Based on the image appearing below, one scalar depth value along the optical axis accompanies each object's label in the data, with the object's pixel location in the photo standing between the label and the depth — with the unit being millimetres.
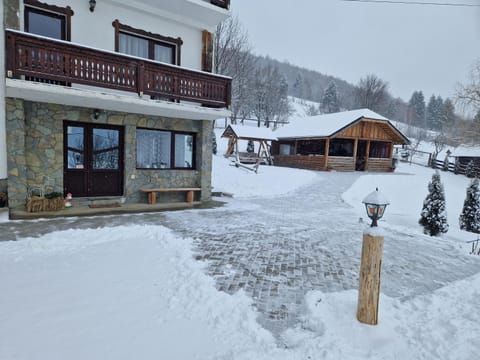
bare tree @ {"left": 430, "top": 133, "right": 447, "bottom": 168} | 33988
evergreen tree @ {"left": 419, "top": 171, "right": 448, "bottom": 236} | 9844
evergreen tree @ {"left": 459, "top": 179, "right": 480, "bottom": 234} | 10719
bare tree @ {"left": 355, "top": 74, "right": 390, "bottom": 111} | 45219
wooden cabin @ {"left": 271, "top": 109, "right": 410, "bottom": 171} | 22045
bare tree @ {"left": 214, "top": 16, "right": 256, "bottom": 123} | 19312
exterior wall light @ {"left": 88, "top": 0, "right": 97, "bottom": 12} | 8005
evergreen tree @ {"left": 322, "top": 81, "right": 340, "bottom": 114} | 60656
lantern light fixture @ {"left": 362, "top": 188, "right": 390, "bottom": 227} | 3404
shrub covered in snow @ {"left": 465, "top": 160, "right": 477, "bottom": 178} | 24536
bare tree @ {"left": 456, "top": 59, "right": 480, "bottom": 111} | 22875
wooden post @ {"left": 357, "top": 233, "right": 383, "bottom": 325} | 3279
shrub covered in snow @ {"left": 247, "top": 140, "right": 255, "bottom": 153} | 28800
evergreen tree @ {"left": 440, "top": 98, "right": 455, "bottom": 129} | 28123
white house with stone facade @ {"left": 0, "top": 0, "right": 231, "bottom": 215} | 7137
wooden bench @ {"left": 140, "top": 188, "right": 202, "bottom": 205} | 9391
